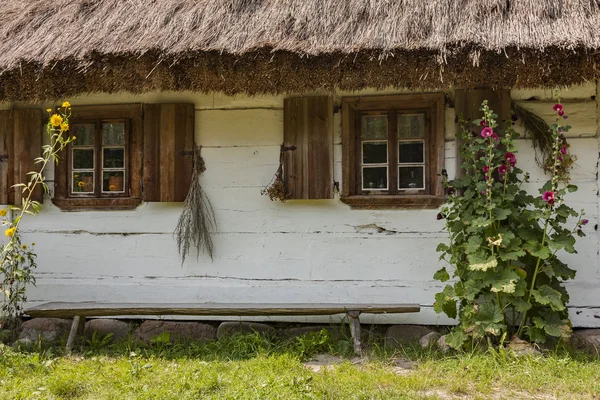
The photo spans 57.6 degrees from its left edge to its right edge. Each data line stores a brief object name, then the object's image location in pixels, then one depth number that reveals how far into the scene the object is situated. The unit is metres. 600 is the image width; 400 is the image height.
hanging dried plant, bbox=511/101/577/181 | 3.86
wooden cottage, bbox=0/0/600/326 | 3.61
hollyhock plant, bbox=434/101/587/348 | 3.40
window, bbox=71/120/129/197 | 4.48
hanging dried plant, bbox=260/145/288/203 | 4.14
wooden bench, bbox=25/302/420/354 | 3.71
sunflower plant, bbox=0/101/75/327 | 3.67
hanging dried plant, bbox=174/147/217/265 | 4.21
